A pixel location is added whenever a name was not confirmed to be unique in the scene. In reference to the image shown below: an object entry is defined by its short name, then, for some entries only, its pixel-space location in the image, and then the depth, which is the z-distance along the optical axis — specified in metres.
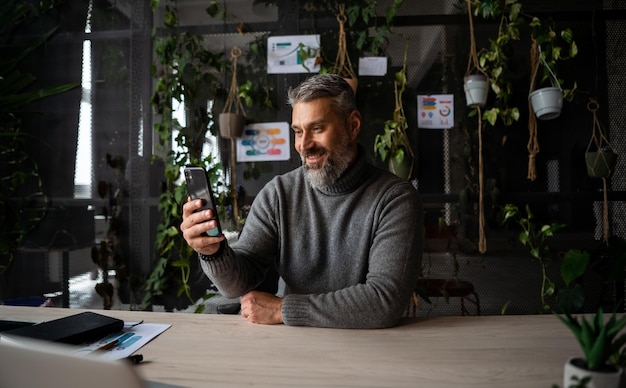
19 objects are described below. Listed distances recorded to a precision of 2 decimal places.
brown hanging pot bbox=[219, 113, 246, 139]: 2.62
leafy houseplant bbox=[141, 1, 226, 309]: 2.73
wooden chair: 2.59
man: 1.46
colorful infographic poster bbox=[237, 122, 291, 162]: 2.72
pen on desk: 1.00
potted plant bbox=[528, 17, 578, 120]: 2.38
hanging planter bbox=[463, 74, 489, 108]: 2.44
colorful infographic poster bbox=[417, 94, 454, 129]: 2.63
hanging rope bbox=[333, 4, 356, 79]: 2.63
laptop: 0.52
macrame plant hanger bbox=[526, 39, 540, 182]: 2.53
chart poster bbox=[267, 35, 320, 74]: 2.67
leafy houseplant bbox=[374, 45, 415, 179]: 2.54
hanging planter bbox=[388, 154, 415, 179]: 2.56
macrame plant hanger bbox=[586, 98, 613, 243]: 2.57
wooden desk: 0.90
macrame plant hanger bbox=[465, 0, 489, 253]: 2.58
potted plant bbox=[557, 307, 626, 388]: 0.68
